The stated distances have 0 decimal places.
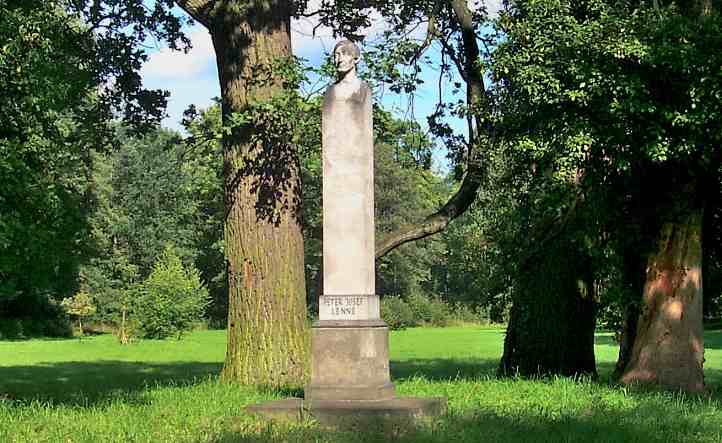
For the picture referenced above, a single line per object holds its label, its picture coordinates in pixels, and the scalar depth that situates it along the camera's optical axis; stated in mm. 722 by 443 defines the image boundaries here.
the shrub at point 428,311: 70625
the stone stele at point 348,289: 10195
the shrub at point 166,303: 46094
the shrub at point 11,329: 57312
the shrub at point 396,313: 65000
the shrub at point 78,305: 60406
